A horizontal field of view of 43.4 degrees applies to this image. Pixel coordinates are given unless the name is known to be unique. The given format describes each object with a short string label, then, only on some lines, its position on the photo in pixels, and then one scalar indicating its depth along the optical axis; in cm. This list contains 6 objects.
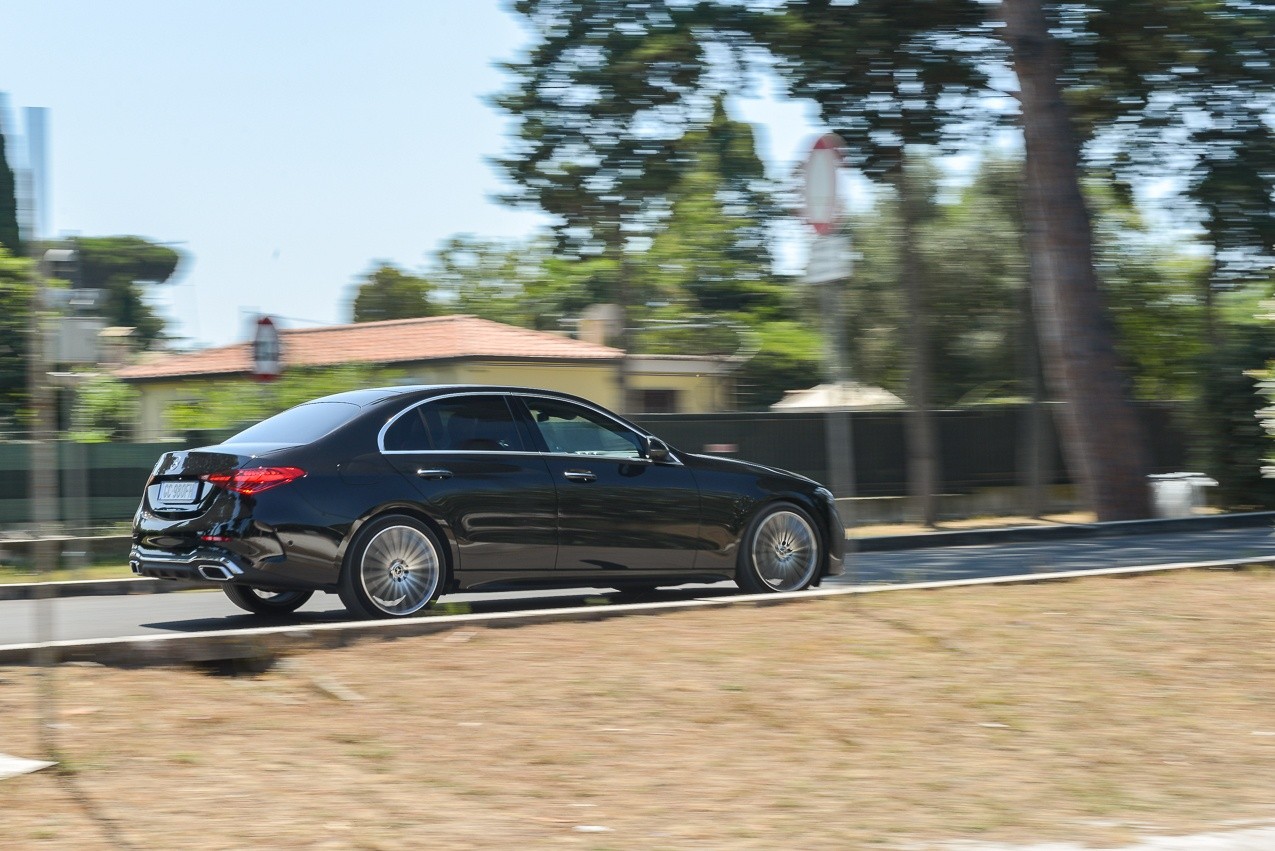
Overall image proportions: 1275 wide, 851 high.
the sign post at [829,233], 1070
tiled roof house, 3584
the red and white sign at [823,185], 1074
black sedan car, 921
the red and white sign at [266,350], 1833
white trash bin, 2316
